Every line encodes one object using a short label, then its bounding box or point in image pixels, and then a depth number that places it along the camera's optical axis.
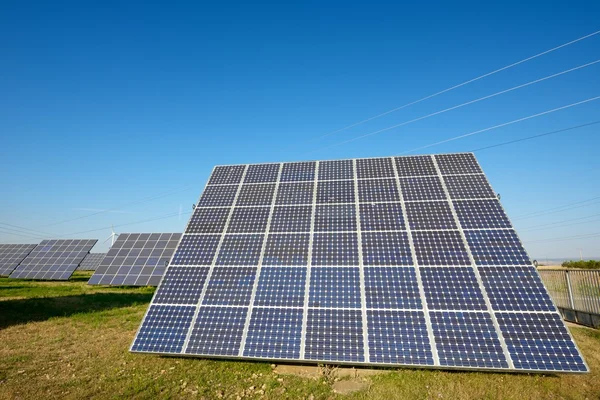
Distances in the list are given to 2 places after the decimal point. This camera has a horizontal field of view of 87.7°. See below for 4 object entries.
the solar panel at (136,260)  27.72
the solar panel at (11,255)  40.12
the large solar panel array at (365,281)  8.24
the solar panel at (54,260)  36.03
